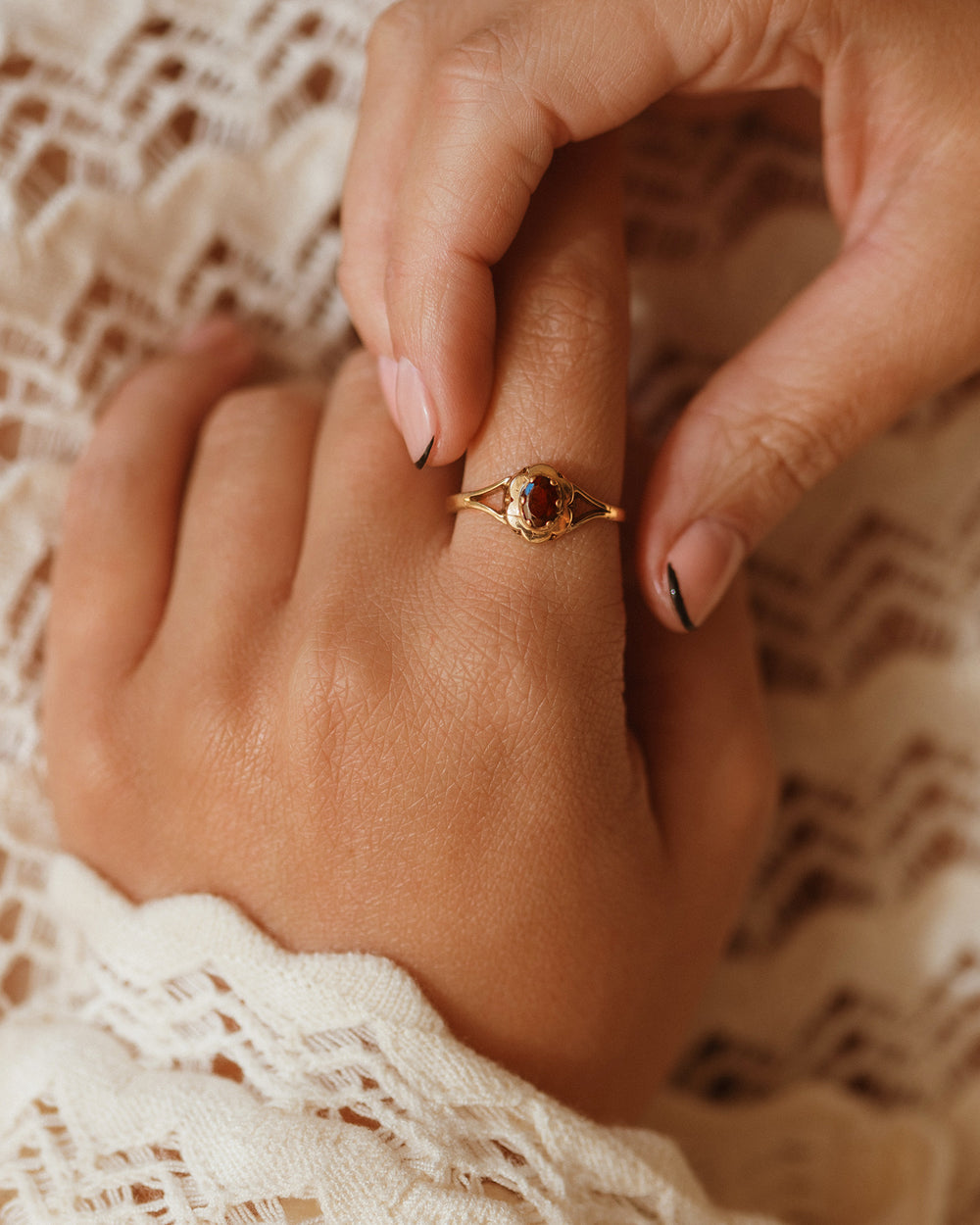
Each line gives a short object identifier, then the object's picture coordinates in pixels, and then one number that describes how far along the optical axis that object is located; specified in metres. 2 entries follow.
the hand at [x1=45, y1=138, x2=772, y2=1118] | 0.25
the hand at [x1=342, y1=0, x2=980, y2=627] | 0.24
